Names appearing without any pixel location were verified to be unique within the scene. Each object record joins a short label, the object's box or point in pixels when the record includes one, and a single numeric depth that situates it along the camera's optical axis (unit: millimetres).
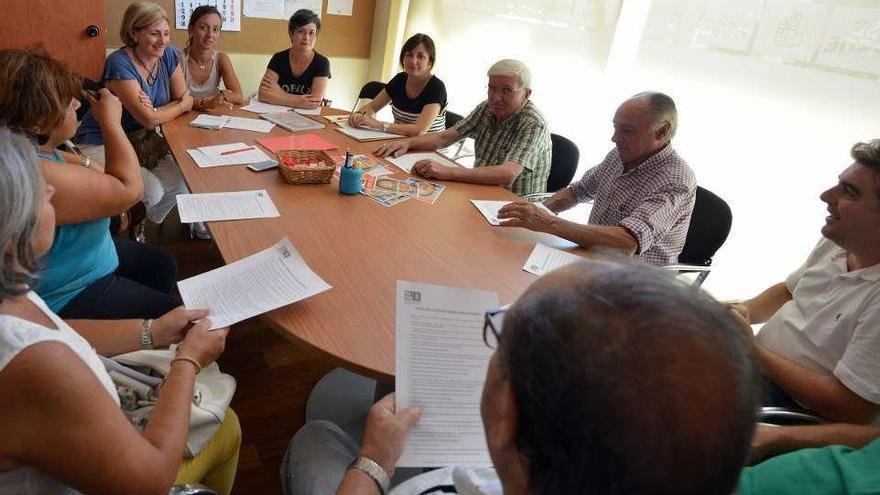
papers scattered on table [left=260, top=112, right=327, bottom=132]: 2768
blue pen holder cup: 1939
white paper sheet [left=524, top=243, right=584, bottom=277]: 1543
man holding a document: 445
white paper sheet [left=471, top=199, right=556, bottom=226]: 1879
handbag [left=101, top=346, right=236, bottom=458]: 1057
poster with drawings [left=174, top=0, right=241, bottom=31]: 3886
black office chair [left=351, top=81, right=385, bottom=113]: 3900
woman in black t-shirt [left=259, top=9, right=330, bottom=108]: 3340
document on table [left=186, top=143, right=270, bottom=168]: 2148
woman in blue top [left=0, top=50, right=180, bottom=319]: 1320
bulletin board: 3775
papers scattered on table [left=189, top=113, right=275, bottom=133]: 2633
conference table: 1167
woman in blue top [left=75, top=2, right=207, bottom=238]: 2564
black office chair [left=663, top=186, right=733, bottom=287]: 2021
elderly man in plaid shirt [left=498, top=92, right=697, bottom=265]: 1756
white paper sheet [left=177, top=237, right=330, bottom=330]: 1188
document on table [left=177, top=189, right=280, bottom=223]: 1646
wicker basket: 1966
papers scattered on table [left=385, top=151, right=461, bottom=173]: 2396
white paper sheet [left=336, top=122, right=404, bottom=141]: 2768
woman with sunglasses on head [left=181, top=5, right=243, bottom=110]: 3016
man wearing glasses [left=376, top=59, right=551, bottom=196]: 2291
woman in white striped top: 3230
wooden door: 3354
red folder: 2418
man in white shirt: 1219
